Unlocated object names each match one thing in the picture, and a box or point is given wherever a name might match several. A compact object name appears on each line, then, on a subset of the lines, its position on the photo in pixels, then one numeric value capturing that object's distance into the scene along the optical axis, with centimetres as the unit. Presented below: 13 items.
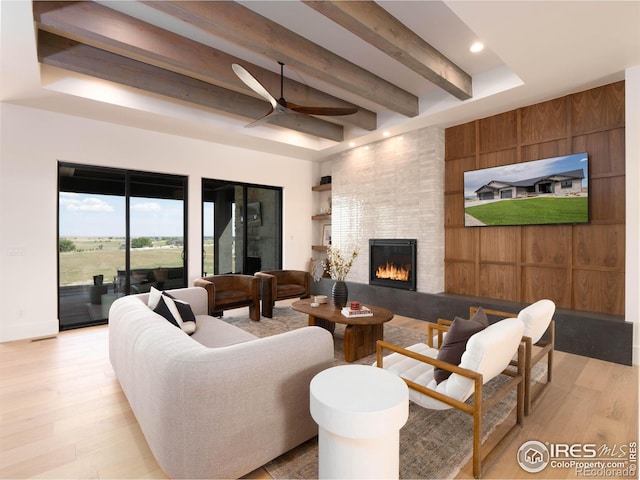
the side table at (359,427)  132
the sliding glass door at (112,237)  441
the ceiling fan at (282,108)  288
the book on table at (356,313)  338
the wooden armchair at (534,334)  217
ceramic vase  382
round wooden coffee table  319
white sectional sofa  146
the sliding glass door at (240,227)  573
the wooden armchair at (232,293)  435
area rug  172
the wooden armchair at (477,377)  168
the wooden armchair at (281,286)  489
